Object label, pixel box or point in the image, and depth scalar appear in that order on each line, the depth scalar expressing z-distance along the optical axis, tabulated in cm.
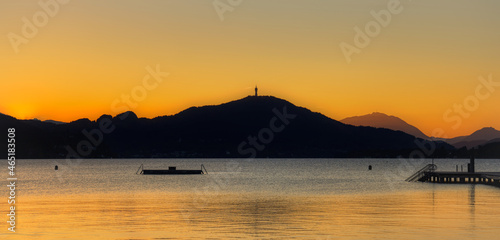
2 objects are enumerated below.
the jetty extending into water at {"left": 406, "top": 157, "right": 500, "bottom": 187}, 10238
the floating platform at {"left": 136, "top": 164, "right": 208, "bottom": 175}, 14750
